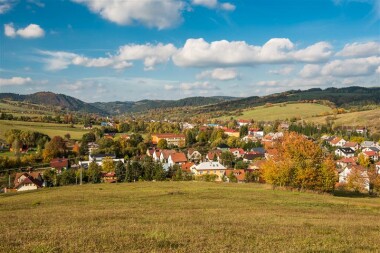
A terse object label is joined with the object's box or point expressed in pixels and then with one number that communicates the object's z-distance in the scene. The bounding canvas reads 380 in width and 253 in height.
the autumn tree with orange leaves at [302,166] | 46.12
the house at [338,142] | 150.12
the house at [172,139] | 169.50
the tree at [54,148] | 113.25
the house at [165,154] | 125.88
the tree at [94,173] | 81.44
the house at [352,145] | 143.85
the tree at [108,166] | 98.31
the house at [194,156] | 133.82
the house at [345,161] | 113.72
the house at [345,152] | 134.62
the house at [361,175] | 68.18
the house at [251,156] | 124.38
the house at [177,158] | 119.88
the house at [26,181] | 77.69
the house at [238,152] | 136.25
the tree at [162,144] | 154.24
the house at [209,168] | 103.44
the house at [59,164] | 101.28
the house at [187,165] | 106.85
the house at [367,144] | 143.21
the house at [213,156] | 121.75
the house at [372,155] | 122.75
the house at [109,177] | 90.12
